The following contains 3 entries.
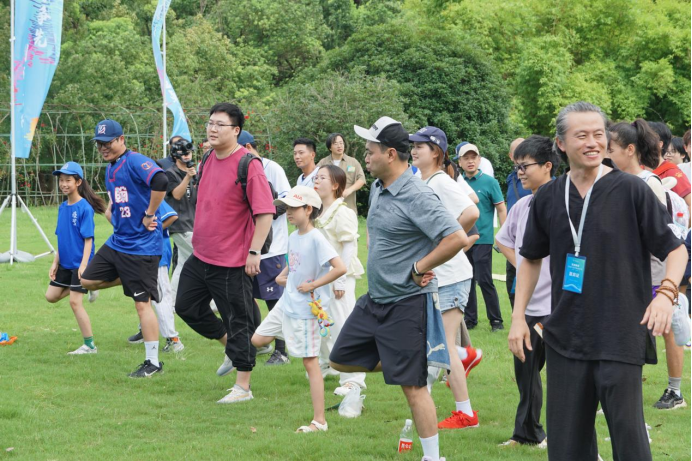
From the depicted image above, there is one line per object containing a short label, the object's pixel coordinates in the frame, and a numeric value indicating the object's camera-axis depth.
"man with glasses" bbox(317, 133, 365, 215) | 11.71
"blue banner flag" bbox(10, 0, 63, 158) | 13.24
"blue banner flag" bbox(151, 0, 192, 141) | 17.55
